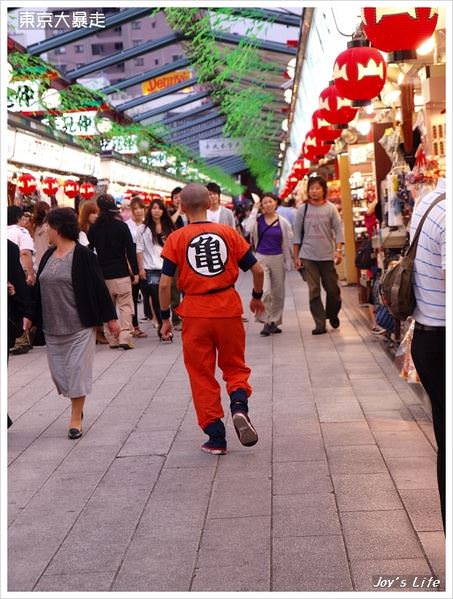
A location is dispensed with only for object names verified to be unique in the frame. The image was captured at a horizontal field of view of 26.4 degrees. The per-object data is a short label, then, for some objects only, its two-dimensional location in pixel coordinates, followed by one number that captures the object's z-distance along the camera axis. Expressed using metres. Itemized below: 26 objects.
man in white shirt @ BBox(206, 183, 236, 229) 12.08
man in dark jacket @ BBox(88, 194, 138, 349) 11.23
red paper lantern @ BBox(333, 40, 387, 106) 7.88
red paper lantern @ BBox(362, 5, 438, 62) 5.72
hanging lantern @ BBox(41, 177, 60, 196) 18.36
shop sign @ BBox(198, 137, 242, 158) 41.91
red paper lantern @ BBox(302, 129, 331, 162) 14.27
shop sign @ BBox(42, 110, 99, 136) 21.14
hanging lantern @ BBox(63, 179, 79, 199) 20.08
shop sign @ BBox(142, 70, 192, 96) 29.83
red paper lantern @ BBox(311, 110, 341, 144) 13.19
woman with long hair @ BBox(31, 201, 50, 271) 11.80
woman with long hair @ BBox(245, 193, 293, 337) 11.78
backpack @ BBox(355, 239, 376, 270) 11.30
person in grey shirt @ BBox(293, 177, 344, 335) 11.56
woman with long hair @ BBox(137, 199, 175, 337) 12.04
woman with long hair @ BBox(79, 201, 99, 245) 11.43
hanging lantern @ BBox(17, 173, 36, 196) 16.78
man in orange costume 6.07
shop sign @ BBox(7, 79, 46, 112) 16.81
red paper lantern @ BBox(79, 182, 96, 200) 20.75
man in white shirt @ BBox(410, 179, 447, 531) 3.95
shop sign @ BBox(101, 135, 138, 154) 26.28
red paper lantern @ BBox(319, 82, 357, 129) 10.66
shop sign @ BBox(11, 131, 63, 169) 17.38
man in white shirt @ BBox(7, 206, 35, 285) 10.76
